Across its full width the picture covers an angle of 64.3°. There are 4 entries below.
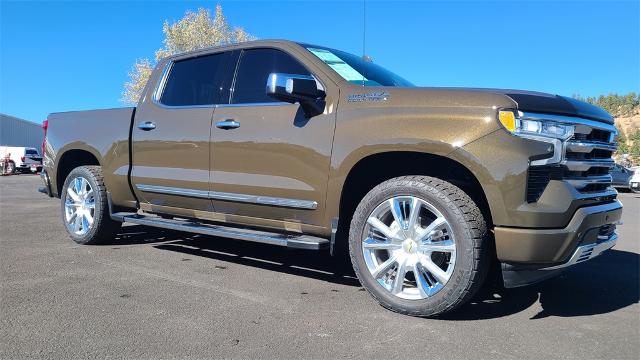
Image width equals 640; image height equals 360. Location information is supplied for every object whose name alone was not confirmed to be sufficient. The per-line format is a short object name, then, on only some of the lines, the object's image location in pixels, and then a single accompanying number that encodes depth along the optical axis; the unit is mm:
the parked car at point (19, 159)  31078
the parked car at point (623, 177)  22359
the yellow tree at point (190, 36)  33031
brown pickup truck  3113
